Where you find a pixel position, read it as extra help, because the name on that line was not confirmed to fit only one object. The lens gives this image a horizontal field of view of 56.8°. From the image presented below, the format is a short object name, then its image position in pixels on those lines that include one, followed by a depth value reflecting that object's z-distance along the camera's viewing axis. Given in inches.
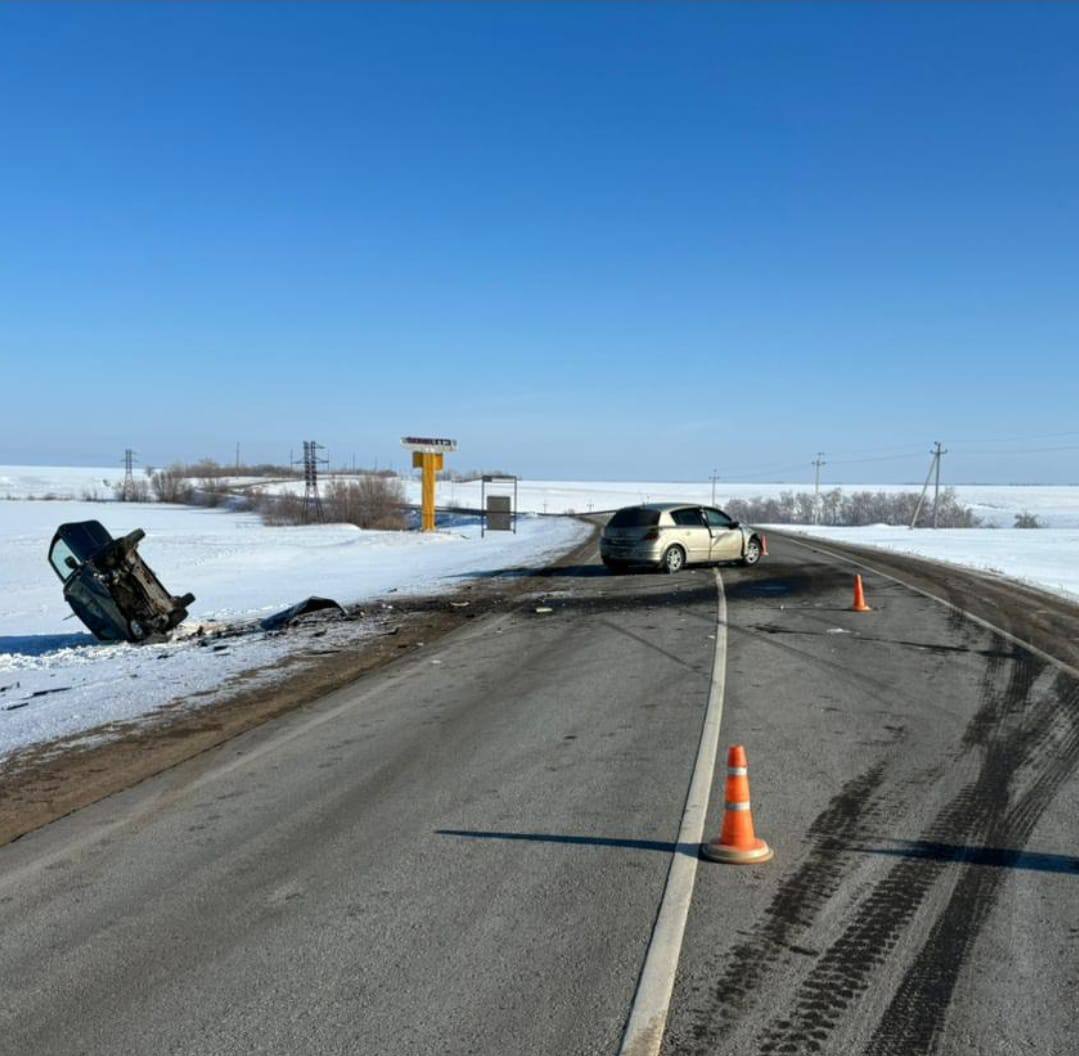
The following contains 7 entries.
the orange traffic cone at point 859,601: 637.3
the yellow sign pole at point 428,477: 1691.7
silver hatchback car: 891.4
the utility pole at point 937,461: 2908.5
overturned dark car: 574.2
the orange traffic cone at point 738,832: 198.7
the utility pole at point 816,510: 3954.7
